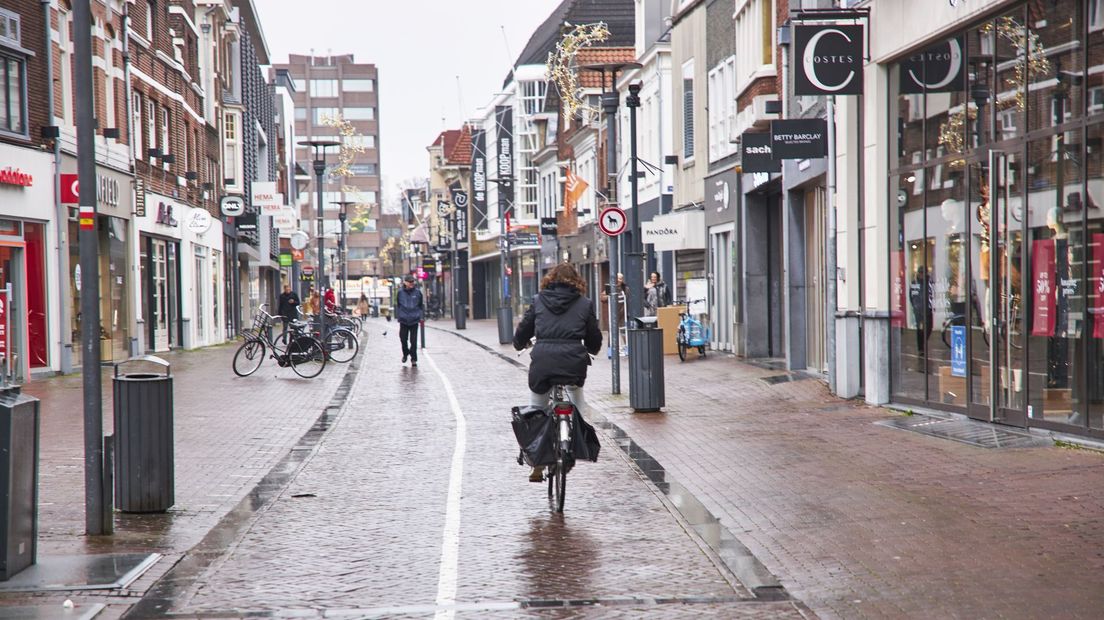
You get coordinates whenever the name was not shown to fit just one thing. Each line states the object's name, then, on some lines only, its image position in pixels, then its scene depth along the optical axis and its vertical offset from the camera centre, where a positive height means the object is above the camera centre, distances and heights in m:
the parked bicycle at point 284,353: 24.86 -1.10
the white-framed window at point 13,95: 23.80 +3.39
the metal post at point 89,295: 8.42 -0.01
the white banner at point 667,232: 29.36 +1.07
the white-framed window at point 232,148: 53.00 +5.34
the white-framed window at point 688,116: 33.75 +3.97
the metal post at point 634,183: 19.52 +1.43
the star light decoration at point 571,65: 46.59 +7.56
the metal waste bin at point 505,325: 37.75 -1.02
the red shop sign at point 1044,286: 12.38 -0.08
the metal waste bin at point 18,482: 7.16 -0.96
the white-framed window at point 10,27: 23.64 +4.50
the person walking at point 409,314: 27.14 -0.49
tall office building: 150.00 +19.52
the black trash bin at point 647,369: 16.59 -1.00
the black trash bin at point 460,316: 55.69 -1.13
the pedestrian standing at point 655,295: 29.27 -0.23
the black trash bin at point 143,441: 9.23 -0.97
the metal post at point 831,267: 17.80 +0.17
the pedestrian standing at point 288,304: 41.19 -0.40
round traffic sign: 20.20 +0.89
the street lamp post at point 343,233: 51.71 +2.29
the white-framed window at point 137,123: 32.50 +3.91
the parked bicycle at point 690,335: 27.23 -1.00
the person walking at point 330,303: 40.19 -0.40
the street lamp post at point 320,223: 31.27 +1.76
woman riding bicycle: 10.03 -0.35
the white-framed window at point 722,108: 28.42 +3.58
